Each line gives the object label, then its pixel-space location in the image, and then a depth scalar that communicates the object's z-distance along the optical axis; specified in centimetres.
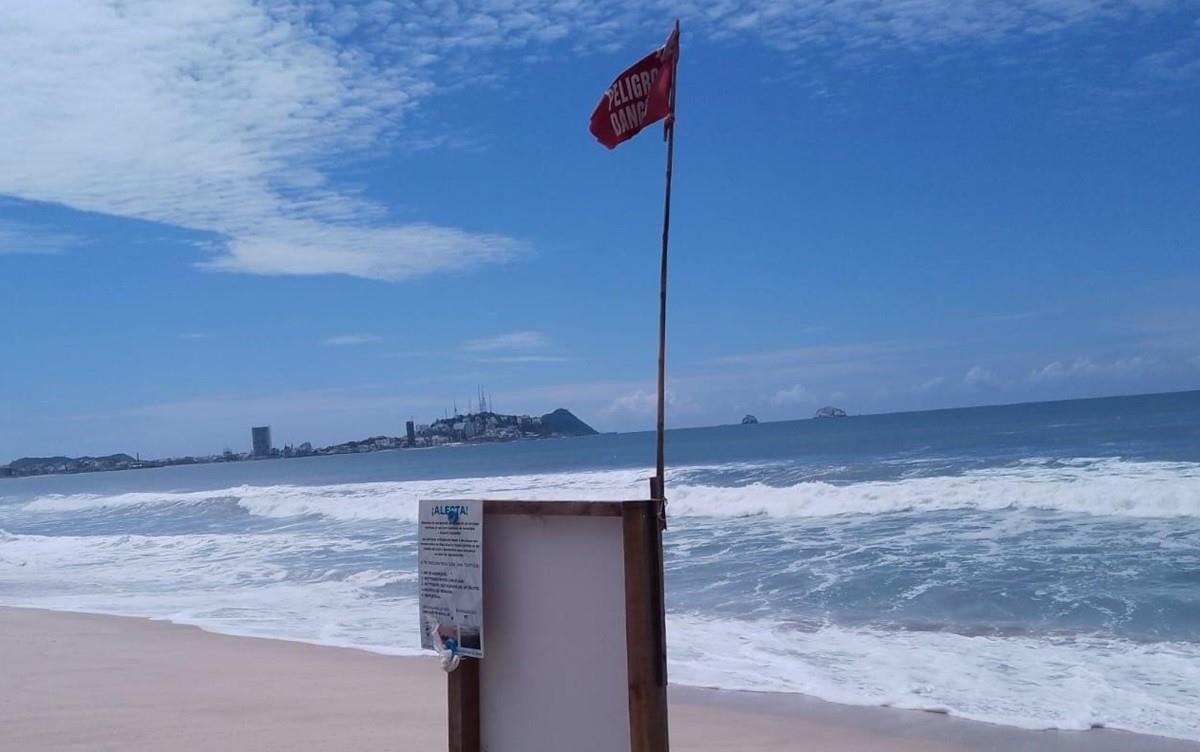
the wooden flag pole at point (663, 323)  389
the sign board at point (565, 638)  385
